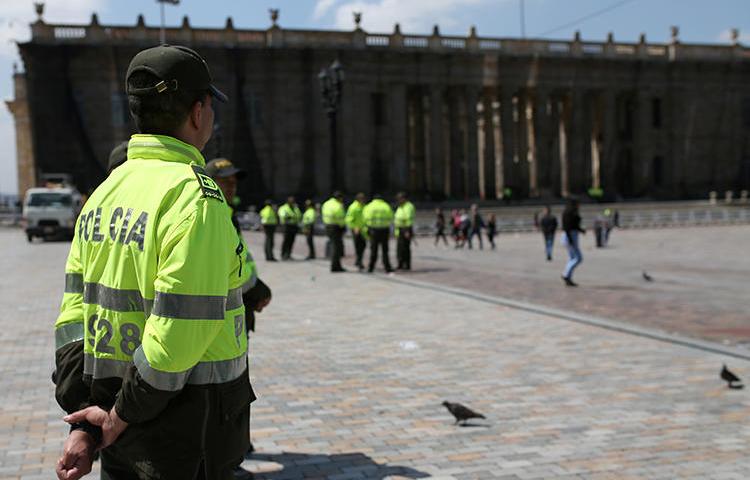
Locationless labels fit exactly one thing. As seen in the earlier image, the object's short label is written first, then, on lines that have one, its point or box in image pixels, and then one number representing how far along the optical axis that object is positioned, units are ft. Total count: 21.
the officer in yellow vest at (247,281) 16.28
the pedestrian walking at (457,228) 106.42
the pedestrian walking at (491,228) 101.81
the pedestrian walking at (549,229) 80.59
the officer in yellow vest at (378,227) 63.41
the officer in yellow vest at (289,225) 77.97
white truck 110.42
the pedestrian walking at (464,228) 105.40
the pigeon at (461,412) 20.02
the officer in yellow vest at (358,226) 67.21
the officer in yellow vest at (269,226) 77.61
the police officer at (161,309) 7.95
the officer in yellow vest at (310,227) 79.82
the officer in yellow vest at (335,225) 65.05
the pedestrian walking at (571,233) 53.52
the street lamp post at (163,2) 139.09
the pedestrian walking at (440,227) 109.19
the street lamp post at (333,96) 79.97
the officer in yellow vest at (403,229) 66.18
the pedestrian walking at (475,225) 103.67
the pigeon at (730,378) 23.53
